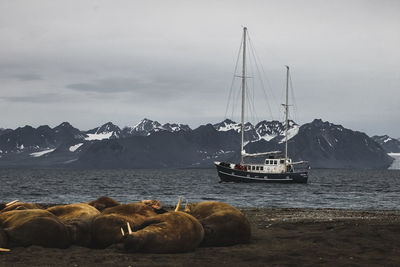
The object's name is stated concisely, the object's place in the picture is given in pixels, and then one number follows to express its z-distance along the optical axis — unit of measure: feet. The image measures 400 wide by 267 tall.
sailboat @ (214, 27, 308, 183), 316.40
